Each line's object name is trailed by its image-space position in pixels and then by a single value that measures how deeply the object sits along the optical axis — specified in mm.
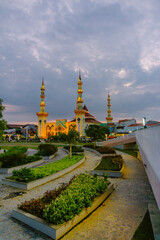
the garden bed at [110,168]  13536
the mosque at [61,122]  66500
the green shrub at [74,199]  6058
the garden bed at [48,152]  22806
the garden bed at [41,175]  10859
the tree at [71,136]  21281
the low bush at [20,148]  25784
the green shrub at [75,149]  27842
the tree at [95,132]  32812
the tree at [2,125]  15527
